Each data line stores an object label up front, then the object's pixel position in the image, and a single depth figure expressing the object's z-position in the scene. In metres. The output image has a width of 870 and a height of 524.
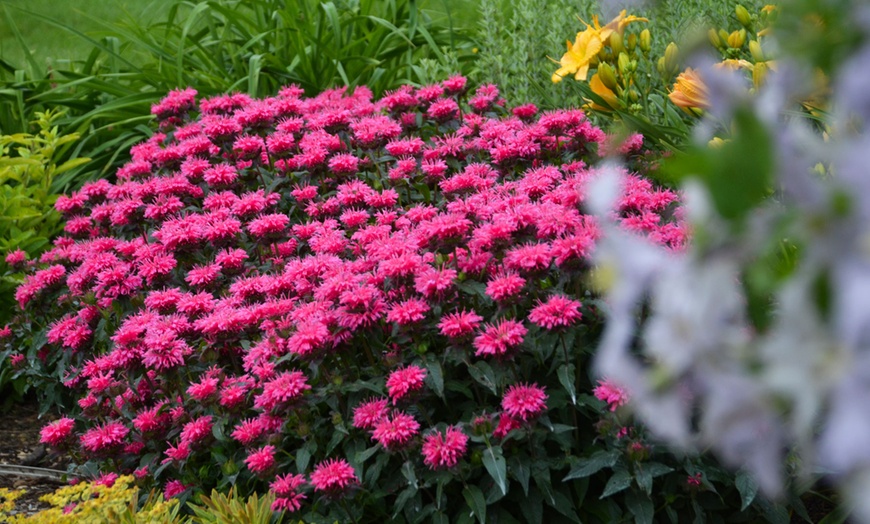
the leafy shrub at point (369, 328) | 1.87
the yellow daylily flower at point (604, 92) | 2.47
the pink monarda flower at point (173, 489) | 2.23
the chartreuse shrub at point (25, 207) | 3.39
